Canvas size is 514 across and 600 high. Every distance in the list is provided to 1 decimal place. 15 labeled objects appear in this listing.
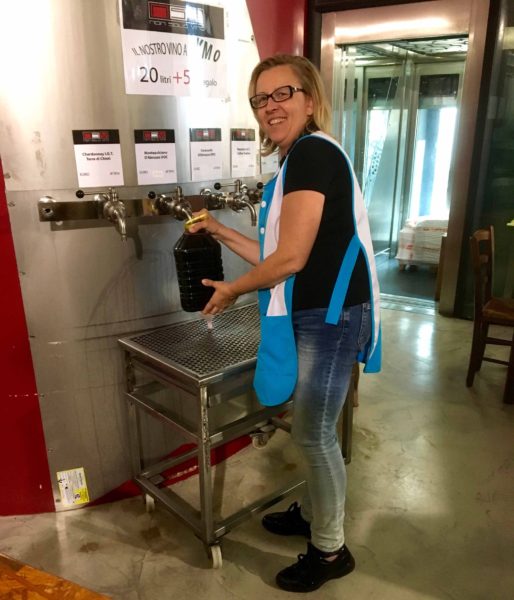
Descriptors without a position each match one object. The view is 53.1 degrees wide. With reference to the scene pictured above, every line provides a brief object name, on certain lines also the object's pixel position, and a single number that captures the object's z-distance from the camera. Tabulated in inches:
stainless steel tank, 59.6
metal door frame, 123.3
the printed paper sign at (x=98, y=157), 63.2
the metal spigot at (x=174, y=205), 67.1
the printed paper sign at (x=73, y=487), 74.8
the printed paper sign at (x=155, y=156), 67.4
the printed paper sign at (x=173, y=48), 63.7
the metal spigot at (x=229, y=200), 75.3
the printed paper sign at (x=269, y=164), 85.6
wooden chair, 106.0
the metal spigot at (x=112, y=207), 62.1
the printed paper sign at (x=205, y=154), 72.6
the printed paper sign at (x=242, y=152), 78.0
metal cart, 61.2
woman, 49.8
